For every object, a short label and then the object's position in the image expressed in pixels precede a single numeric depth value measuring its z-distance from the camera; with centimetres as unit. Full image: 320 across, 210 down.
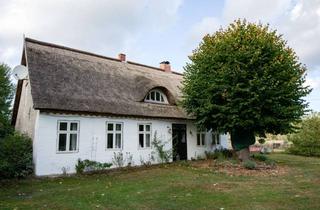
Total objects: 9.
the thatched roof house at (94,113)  1013
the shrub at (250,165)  1059
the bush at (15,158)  916
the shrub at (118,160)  1167
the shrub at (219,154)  1442
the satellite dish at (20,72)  1111
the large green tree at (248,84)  1093
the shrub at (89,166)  1047
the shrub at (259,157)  1362
